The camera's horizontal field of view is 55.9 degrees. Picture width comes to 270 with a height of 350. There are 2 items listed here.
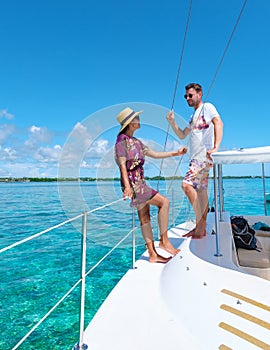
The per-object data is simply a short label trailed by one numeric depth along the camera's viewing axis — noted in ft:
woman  6.04
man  6.62
